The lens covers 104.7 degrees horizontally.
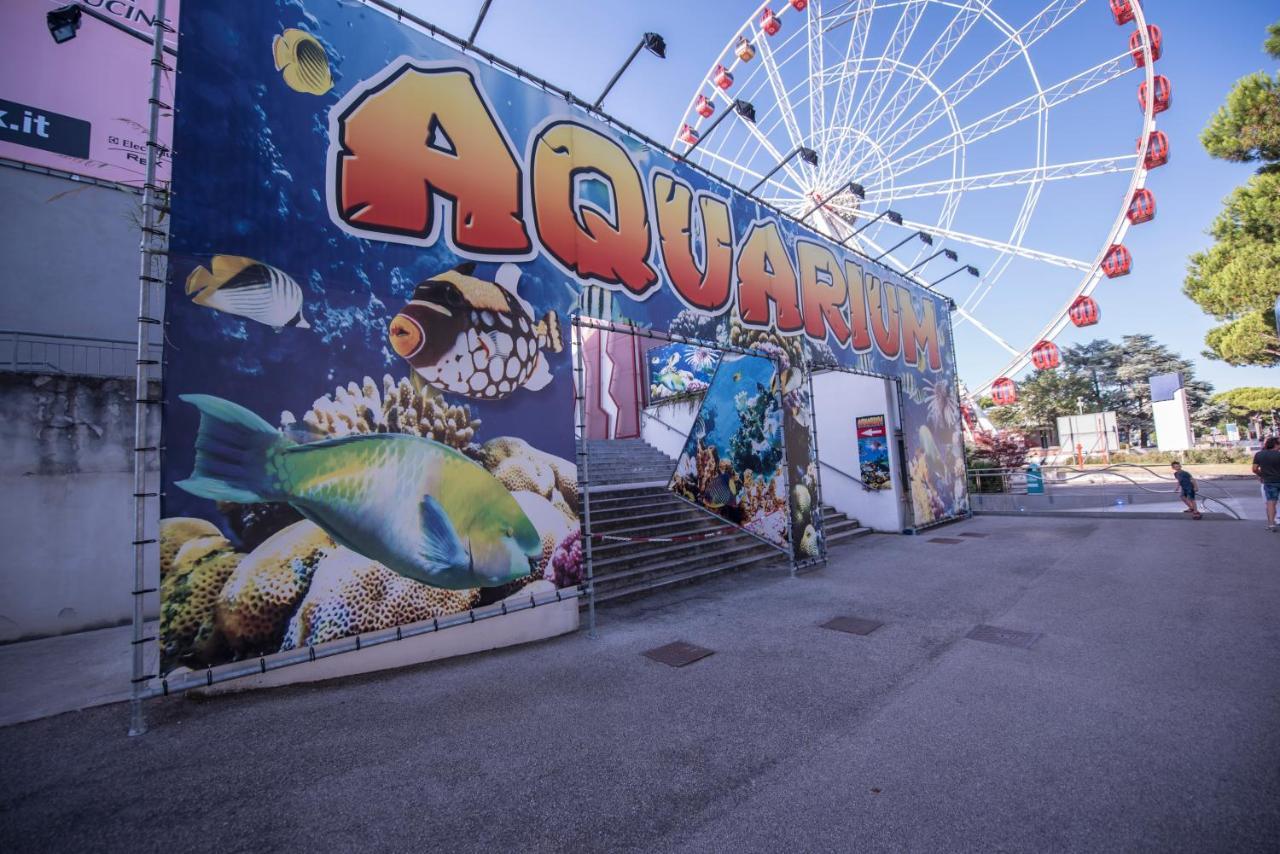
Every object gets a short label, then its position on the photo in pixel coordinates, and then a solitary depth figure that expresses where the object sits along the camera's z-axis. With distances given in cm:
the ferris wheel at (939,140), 1728
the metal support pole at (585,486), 545
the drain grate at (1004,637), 468
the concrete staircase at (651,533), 752
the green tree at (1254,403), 4094
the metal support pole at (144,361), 361
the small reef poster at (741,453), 883
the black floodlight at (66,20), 456
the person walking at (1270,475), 968
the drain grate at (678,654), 465
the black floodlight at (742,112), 737
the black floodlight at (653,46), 594
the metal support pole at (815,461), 882
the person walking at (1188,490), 1180
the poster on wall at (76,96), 891
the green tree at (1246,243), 1518
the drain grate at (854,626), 528
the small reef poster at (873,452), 1199
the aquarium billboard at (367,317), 391
